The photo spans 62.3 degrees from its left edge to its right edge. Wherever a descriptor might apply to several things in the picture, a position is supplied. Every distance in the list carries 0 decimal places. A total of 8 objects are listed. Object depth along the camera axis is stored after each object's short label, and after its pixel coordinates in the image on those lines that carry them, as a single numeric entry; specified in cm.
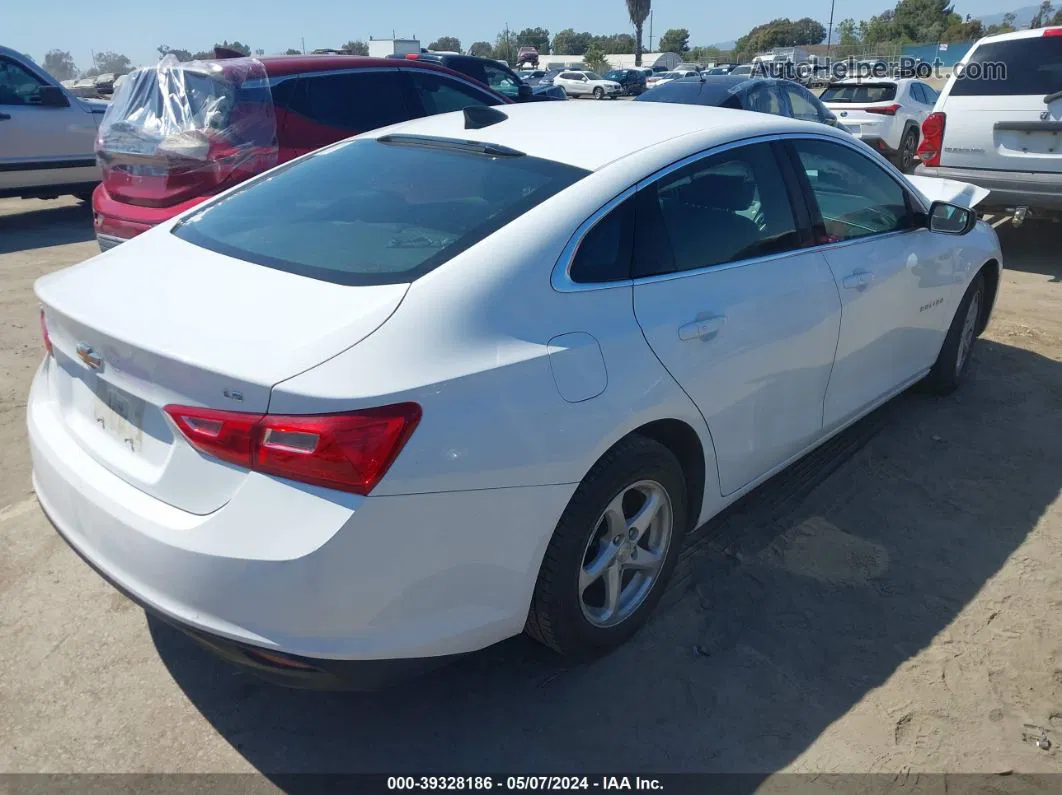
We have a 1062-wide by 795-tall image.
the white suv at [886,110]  1376
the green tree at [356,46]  5521
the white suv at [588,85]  4297
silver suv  926
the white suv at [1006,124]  738
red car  593
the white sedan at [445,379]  202
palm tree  8712
